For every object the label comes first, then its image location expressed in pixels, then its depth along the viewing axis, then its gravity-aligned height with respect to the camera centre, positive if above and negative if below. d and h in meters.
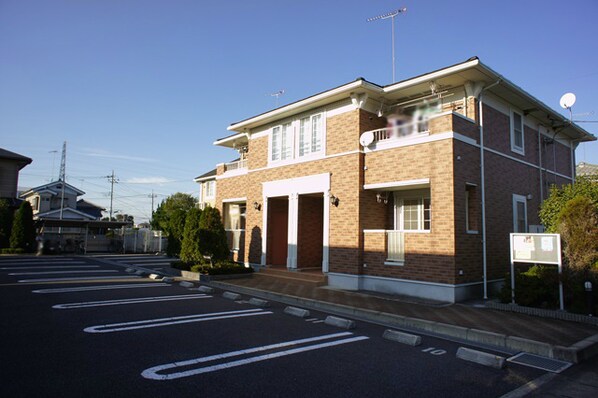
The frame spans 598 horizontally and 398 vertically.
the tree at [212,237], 14.59 -0.18
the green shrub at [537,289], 8.46 -1.19
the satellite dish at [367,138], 11.71 +3.02
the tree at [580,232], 8.27 +0.14
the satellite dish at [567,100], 13.70 +5.04
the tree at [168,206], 39.22 +2.86
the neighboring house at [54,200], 36.53 +3.02
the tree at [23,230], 24.06 -0.03
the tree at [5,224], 24.53 +0.34
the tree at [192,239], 14.59 -0.27
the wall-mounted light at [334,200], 12.52 +1.14
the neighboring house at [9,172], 28.38 +4.41
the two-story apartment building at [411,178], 10.23 +1.85
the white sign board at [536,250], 8.36 -0.28
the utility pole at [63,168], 39.36 +6.73
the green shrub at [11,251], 23.23 -1.34
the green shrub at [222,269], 13.93 -1.38
